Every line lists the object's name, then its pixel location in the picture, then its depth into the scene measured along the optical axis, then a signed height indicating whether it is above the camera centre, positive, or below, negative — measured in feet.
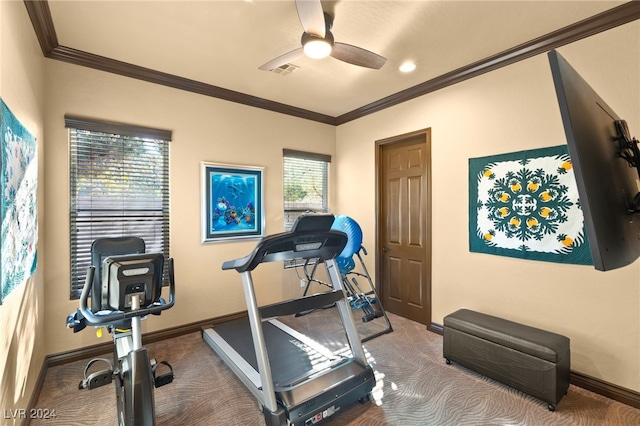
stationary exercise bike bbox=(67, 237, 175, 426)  5.65 -1.90
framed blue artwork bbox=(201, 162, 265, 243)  12.13 +0.61
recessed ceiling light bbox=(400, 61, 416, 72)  10.32 +5.23
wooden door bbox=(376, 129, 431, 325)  12.53 -0.49
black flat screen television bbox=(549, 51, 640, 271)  2.54 +0.43
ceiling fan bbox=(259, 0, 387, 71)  6.65 +4.50
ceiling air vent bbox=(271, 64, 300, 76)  10.49 +5.27
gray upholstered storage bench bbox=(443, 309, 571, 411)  7.32 -3.79
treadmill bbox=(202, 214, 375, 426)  6.51 -3.93
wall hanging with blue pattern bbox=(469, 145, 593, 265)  8.42 +0.15
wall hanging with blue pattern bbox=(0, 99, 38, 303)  5.24 +0.37
